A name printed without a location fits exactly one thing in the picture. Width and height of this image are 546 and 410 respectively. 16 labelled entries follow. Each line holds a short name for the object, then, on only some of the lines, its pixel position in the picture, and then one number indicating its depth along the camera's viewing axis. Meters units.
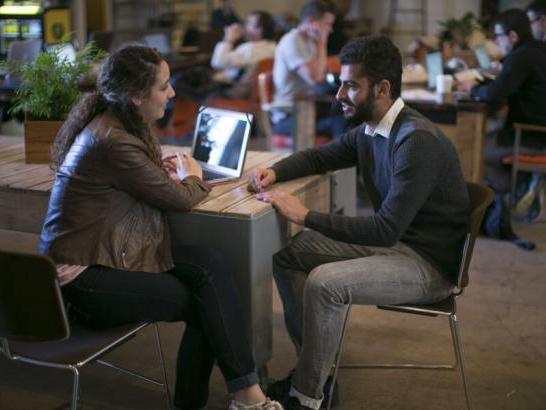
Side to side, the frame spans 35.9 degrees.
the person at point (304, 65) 5.02
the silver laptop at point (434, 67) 5.14
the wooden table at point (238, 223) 2.36
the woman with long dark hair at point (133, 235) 2.21
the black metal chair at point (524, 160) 4.34
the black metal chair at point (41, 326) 1.89
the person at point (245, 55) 6.43
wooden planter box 2.85
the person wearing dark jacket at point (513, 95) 4.29
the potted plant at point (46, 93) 2.77
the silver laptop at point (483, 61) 5.86
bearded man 2.30
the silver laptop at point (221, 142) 2.64
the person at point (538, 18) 4.80
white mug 4.93
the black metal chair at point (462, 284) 2.30
